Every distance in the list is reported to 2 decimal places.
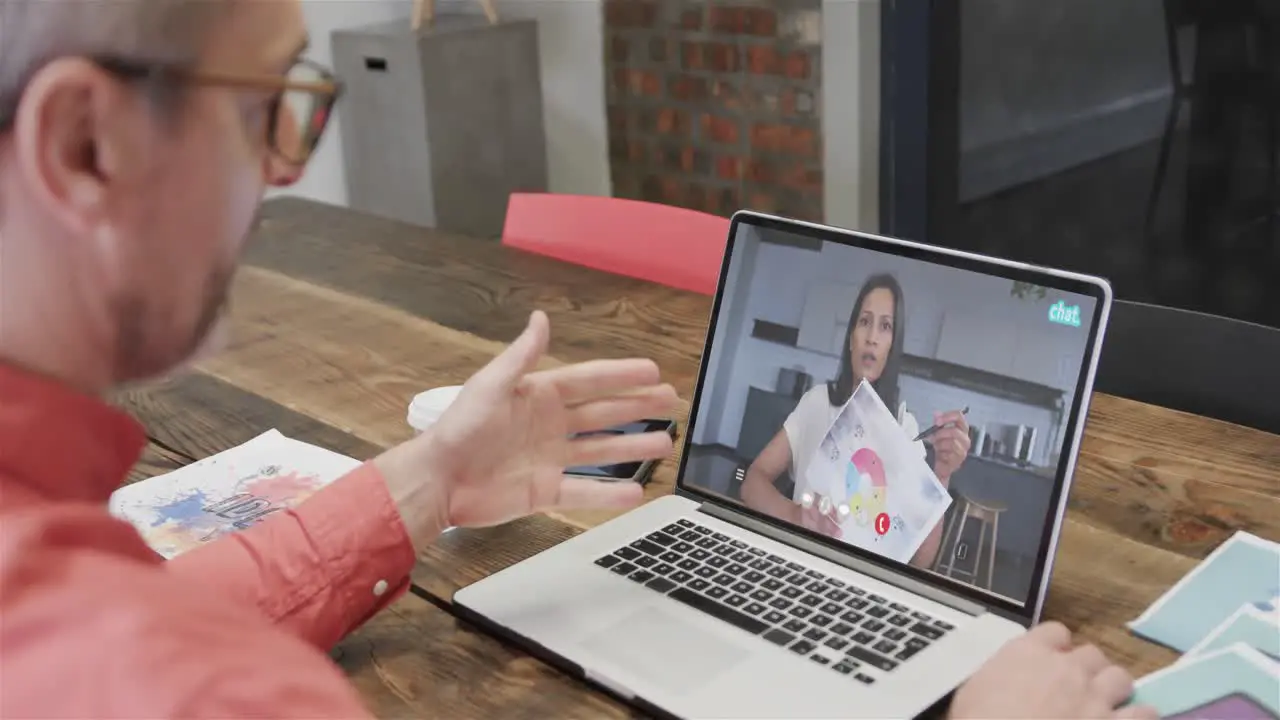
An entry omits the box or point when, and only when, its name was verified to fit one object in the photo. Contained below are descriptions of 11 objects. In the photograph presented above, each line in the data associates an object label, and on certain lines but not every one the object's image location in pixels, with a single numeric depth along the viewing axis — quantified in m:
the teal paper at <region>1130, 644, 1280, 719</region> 0.85
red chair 1.85
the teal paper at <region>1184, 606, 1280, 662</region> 0.90
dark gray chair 1.41
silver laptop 0.92
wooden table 0.97
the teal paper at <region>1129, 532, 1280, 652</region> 0.95
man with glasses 0.59
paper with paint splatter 1.18
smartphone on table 1.23
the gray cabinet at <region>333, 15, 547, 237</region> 3.69
